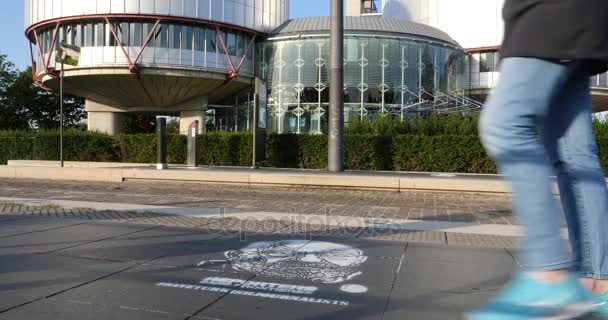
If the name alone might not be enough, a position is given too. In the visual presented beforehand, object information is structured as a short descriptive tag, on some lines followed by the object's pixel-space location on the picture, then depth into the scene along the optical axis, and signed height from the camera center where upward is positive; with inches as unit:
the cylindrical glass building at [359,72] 1168.2 +196.4
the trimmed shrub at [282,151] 685.3 -1.7
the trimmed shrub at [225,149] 721.0 +1.0
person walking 59.1 +0.4
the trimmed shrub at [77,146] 847.1 +5.5
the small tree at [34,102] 1834.4 +188.8
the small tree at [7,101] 1780.3 +182.6
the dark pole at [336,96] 539.5 +62.4
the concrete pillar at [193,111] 1389.0 +114.8
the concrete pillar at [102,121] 1462.8 +87.5
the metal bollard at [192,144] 669.3 +7.8
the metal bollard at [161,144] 615.2 +7.2
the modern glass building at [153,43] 1185.4 +277.3
